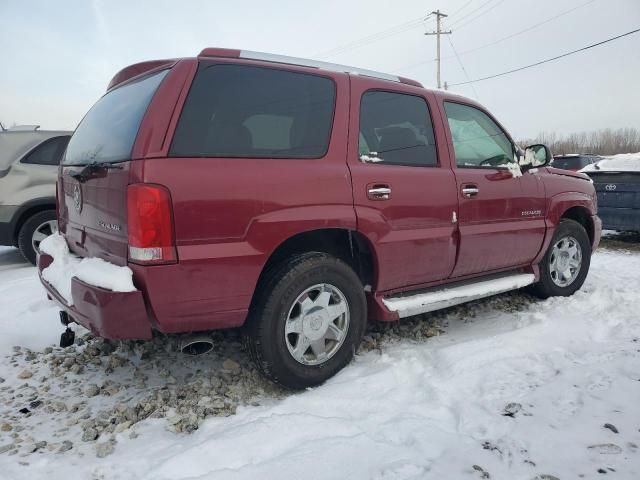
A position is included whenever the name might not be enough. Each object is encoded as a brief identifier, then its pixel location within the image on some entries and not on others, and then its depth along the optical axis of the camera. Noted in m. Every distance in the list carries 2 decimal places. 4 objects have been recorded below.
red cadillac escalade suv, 2.29
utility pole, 33.76
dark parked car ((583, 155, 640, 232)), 7.21
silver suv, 5.98
